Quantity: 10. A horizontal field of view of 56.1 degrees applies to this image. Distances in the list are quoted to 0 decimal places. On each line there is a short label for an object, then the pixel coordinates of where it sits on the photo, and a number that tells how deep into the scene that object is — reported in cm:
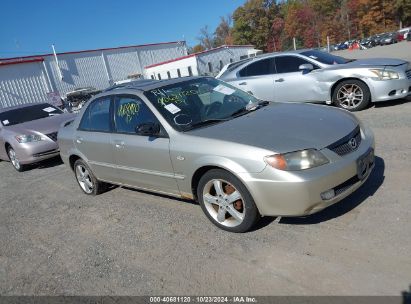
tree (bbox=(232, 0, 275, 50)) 8731
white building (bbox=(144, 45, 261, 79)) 4412
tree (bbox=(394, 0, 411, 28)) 7331
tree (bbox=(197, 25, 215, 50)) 10569
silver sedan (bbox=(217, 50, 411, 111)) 754
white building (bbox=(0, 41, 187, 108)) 3011
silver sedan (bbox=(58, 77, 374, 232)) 338
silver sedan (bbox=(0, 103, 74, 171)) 874
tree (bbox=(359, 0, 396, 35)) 7800
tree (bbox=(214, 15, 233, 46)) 10470
